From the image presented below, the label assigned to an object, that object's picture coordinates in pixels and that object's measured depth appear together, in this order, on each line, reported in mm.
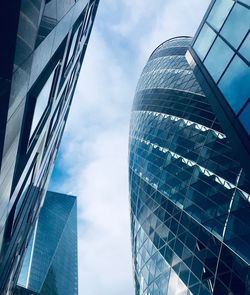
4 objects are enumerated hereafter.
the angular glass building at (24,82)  5804
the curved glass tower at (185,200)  18522
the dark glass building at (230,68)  9041
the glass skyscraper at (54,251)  88859
